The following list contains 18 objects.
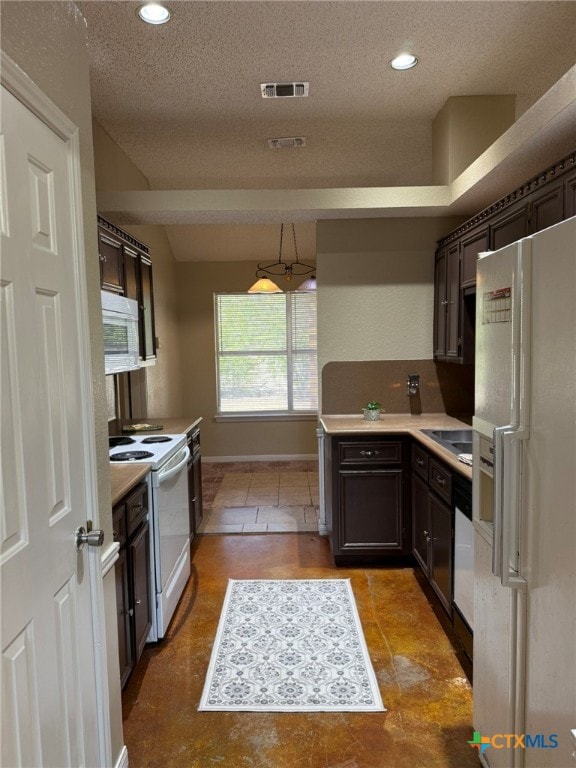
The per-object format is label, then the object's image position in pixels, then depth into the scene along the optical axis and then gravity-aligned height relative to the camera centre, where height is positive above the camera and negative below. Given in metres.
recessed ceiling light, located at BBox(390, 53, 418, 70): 2.69 +1.50
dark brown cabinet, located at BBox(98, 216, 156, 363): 2.98 +0.51
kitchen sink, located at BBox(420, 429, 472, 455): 3.42 -0.64
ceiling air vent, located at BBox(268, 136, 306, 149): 3.79 +1.52
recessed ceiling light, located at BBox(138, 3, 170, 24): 2.23 +1.49
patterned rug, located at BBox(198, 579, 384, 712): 2.22 -1.53
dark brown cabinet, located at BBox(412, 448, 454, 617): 2.67 -1.05
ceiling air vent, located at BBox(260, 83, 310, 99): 2.95 +1.49
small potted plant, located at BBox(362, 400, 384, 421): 3.93 -0.52
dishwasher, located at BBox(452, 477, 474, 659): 2.32 -1.04
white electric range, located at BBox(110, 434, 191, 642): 2.62 -0.92
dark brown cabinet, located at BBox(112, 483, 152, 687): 2.12 -1.02
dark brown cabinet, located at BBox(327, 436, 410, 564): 3.47 -1.03
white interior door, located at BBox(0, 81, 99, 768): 1.14 -0.28
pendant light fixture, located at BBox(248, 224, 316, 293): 6.50 +0.98
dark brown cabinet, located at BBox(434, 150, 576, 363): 2.24 +0.58
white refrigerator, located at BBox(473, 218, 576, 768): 1.20 -0.41
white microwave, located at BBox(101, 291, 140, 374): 2.90 +0.10
